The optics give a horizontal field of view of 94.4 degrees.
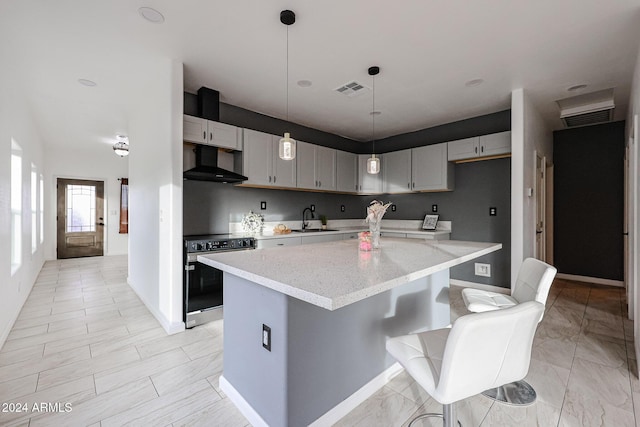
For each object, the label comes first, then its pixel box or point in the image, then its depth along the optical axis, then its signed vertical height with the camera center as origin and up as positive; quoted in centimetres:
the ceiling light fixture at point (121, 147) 558 +127
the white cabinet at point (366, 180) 525 +60
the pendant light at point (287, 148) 238 +53
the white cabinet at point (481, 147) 386 +91
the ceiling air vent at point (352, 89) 329 +143
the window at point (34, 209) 455 +8
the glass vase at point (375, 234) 224 -16
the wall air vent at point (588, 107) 368 +140
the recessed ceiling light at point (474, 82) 317 +143
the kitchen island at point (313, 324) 132 -63
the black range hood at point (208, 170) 318 +47
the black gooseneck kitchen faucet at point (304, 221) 481 -12
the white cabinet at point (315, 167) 438 +73
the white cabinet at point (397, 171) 486 +71
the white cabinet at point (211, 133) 310 +90
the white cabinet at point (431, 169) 443 +68
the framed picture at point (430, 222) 474 -14
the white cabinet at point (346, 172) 497 +72
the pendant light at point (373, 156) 294 +65
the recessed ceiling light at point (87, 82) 325 +147
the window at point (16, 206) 319 +9
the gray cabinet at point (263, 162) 370 +67
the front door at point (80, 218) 713 -10
